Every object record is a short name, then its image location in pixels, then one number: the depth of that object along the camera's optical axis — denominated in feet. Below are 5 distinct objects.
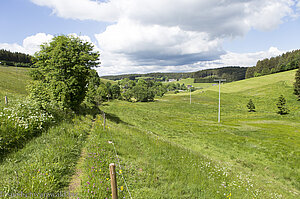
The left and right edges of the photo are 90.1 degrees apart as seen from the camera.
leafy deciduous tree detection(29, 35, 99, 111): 54.08
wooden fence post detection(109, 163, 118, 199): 10.77
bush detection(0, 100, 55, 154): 22.28
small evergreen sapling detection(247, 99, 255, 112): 208.29
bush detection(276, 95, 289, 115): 175.22
